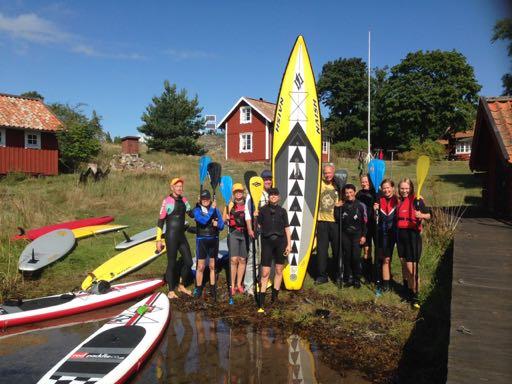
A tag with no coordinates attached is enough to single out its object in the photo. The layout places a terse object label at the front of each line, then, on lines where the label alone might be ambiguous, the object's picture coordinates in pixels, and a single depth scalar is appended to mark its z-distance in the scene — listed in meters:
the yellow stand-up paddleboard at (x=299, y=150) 6.72
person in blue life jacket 5.80
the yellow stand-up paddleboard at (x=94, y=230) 9.20
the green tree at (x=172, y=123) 31.84
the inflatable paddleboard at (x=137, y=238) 8.42
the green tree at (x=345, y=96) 43.02
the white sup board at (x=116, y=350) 3.77
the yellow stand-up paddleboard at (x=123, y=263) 6.93
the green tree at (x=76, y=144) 21.03
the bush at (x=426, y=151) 28.88
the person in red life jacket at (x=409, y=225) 5.19
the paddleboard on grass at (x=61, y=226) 8.76
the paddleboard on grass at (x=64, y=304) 5.34
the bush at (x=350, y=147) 33.38
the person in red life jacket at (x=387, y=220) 5.50
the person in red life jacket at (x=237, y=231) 5.88
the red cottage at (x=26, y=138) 18.86
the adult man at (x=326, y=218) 6.22
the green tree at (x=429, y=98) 36.16
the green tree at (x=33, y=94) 55.20
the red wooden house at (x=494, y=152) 7.20
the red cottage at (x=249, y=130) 27.78
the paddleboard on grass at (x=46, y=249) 7.17
